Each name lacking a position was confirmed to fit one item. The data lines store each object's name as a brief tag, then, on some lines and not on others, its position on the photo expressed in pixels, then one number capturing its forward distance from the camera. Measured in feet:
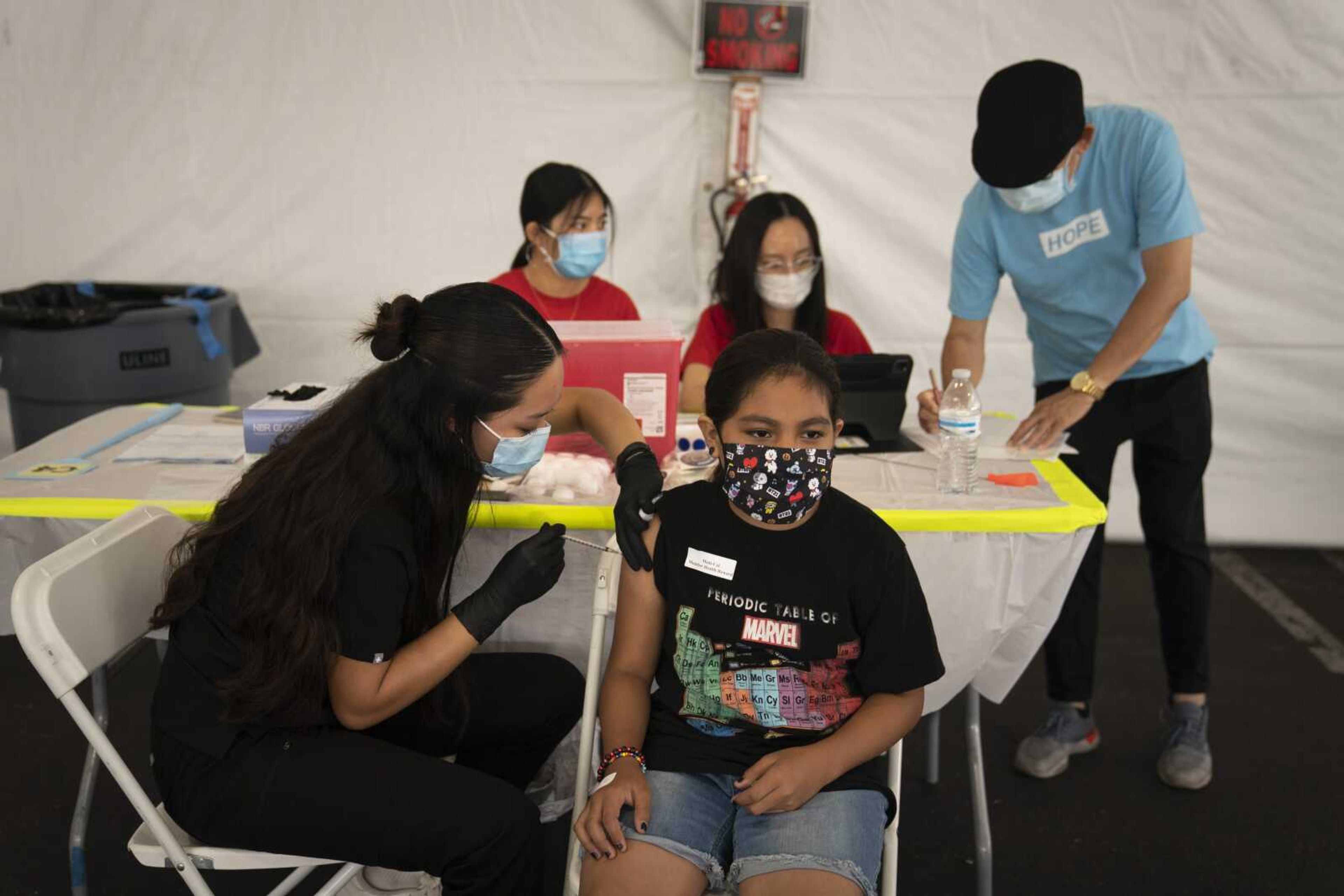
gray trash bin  10.66
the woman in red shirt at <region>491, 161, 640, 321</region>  8.79
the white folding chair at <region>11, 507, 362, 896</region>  4.63
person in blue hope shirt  7.35
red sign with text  11.25
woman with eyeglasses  8.46
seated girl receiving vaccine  4.82
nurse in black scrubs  4.71
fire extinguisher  11.40
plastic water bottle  6.82
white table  6.37
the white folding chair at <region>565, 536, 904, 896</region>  5.11
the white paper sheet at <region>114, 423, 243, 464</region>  7.20
